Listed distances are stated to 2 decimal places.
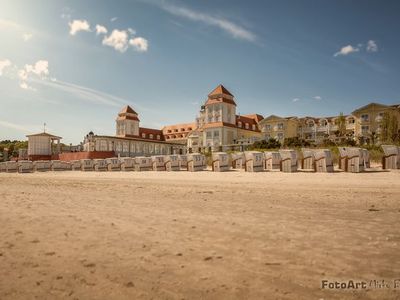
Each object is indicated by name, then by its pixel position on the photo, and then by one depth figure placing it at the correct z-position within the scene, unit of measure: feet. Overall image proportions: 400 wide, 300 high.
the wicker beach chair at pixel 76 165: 120.67
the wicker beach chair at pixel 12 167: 125.39
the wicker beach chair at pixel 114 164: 101.09
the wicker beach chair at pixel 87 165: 111.75
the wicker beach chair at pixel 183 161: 82.17
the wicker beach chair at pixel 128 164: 96.25
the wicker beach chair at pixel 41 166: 123.54
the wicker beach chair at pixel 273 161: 64.49
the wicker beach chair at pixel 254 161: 64.49
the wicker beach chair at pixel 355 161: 52.70
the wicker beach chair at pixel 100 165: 106.42
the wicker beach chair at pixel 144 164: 89.69
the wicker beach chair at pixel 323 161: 55.06
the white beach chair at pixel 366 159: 57.82
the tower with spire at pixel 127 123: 234.99
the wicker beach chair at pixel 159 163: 85.81
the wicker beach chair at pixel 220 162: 71.11
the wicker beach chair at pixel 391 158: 54.95
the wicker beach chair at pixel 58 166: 124.14
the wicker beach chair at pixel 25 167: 117.82
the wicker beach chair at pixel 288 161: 59.11
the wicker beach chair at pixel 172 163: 82.28
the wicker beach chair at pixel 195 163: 78.07
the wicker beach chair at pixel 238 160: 74.69
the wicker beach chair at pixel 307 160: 60.43
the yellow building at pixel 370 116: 188.44
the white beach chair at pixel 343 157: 54.49
